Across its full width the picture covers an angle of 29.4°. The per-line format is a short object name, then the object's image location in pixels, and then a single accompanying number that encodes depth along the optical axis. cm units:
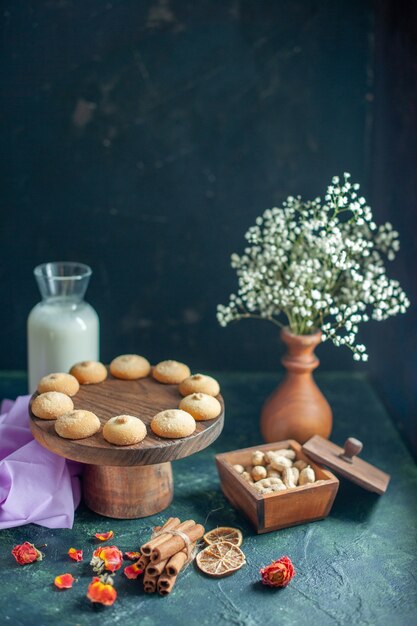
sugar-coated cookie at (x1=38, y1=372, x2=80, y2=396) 152
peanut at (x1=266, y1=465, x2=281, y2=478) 149
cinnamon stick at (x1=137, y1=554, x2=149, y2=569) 129
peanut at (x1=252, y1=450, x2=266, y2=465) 152
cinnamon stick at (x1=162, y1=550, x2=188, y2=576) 126
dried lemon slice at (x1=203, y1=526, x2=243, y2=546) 139
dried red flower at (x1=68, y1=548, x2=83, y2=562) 133
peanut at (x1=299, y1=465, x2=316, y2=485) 145
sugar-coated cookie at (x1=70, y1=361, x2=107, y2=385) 159
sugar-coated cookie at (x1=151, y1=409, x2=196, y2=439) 139
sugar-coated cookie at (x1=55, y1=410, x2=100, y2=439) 137
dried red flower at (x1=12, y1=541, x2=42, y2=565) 132
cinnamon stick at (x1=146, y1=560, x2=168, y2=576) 126
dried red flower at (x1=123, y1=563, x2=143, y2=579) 129
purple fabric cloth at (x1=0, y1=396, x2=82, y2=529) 143
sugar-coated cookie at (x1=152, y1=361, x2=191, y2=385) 161
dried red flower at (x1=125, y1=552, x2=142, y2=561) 133
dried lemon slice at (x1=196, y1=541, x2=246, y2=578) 131
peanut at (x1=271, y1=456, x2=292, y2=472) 149
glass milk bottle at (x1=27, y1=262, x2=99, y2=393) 173
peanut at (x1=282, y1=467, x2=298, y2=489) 145
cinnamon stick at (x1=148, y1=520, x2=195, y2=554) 130
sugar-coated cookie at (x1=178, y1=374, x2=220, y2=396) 154
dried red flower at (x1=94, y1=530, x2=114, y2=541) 139
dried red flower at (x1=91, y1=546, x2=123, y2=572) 130
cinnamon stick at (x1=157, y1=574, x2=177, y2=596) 125
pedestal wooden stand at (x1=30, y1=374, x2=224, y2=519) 136
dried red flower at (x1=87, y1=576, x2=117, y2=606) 121
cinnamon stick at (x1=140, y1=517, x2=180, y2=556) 129
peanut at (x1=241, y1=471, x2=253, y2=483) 147
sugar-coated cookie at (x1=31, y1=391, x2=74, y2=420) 144
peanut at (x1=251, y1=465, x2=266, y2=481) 149
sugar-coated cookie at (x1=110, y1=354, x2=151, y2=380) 162
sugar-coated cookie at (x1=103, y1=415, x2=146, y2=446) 135
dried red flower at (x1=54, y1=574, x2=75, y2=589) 126
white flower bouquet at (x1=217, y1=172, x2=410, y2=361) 158
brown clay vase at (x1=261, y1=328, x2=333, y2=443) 168
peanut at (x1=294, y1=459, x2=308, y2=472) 151
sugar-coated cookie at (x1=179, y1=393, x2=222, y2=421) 146
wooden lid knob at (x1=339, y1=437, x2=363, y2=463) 151
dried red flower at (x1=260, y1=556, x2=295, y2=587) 126
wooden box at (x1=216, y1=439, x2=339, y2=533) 139
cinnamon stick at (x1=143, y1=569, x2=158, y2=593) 125
